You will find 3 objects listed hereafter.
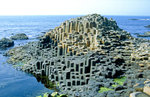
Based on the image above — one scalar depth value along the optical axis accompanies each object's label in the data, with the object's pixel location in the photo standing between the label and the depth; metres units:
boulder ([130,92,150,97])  7.38
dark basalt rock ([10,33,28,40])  50.47
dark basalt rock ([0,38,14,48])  38.12
